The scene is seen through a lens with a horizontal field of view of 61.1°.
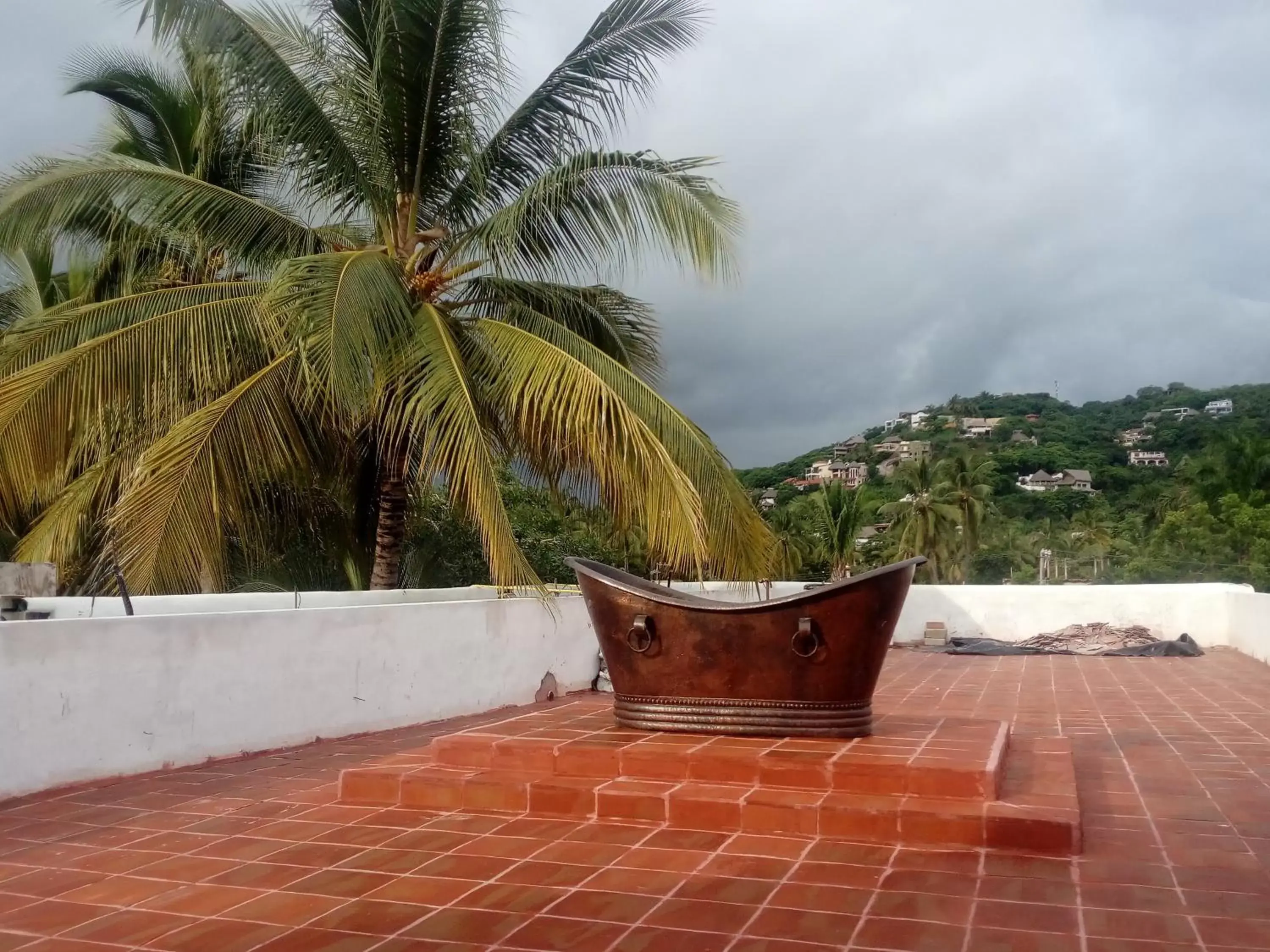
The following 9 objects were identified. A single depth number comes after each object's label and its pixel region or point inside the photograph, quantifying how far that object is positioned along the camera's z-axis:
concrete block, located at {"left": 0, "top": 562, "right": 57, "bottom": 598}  6.71
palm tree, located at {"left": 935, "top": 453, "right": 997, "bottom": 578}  43.25
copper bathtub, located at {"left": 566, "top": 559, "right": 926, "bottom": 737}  4.80
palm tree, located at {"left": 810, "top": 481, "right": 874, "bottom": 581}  32.22
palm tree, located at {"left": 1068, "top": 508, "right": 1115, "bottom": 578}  48.50
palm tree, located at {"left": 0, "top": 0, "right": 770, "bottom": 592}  7.47
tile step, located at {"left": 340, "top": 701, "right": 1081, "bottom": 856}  3.95
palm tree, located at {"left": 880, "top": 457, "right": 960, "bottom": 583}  41.47
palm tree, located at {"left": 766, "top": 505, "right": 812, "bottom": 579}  29.31
